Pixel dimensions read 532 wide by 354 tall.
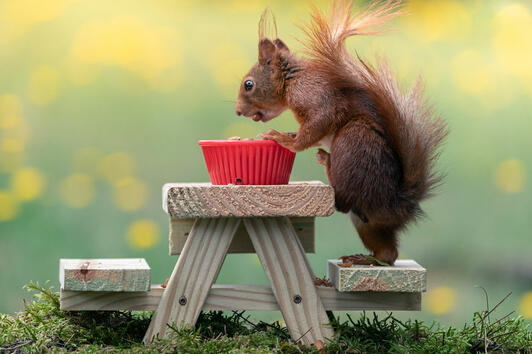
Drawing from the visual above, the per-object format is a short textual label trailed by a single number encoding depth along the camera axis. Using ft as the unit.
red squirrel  10.36
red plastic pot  10.38
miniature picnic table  10.30
